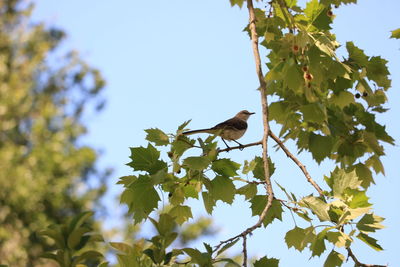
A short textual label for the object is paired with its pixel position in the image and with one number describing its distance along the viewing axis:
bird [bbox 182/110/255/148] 10.39
